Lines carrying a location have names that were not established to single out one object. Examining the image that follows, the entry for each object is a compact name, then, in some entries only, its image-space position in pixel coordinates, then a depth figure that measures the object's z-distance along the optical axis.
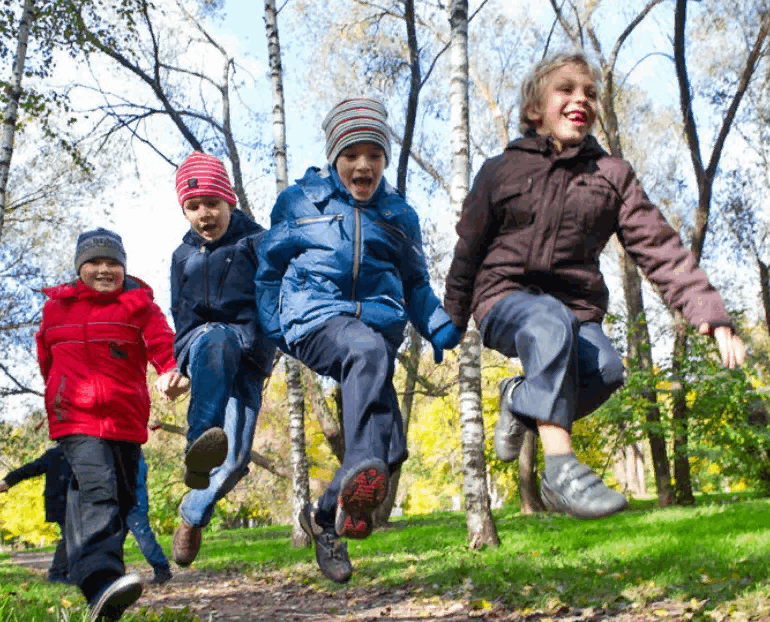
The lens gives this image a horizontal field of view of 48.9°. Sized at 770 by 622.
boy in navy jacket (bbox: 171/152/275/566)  4.09
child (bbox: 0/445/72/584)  6.42
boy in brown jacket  2.93
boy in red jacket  4.13
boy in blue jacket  3.44
